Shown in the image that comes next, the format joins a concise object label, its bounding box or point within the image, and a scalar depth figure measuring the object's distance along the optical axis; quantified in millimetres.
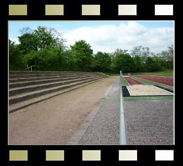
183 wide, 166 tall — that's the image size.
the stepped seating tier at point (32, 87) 7060
